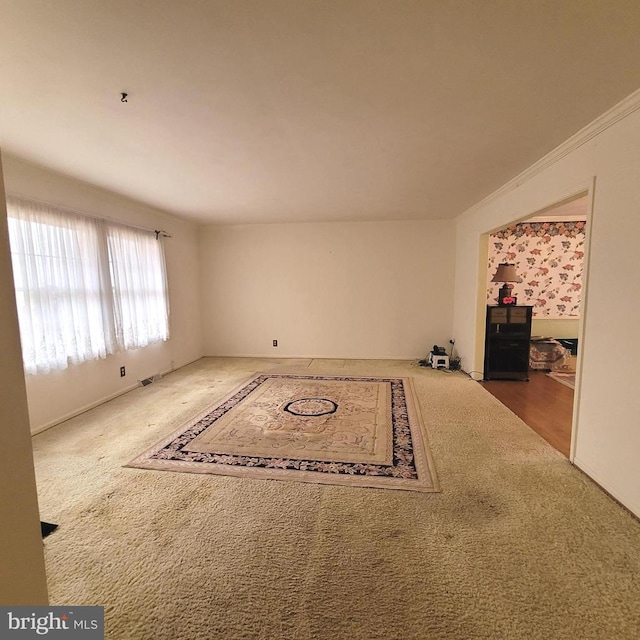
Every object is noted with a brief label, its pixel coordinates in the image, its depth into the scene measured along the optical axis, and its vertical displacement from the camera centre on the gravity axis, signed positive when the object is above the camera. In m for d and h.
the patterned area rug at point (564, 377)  4.09 -1.26
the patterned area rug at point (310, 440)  2.20 -1.26
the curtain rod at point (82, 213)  2.66 +0.81
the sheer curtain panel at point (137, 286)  3.71 +0.07
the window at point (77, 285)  2.67 +0.08
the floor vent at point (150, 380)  4.16 -1.19
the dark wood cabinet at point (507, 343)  4.29 -0.77
